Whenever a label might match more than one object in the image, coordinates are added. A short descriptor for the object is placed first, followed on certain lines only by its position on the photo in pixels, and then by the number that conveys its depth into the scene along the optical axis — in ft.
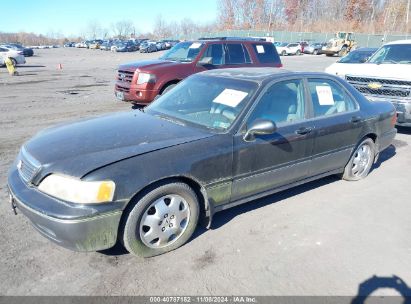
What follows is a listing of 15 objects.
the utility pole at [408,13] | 209.07
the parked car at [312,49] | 148.52
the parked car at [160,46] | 166.49
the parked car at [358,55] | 36.94
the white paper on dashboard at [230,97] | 11.55
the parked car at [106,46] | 195.93
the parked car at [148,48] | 155.84
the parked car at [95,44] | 219.82
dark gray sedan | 8.65
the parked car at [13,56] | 73.56
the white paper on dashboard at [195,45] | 29.15
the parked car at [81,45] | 250.74
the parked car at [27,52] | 117.19
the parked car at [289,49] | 143.13
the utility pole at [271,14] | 253.32
